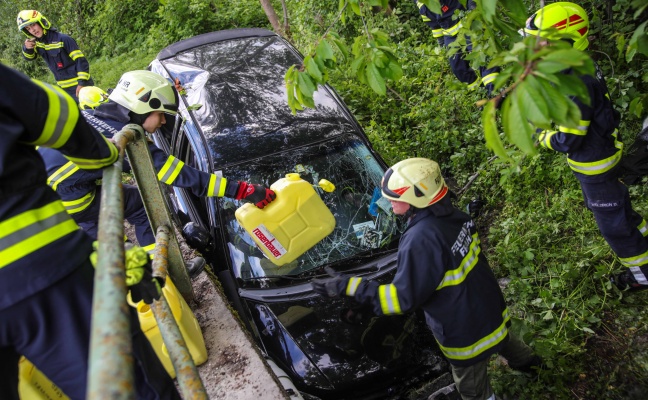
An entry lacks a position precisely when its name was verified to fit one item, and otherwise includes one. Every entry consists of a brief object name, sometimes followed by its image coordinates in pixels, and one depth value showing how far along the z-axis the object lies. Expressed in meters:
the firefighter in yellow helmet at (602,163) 2.68
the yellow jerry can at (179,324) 2.19
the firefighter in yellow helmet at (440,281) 2.13
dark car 2.52
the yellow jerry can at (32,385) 1.69
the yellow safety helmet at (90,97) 4.18
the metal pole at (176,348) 1.19
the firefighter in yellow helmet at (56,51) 6.36
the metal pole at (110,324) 0.70
